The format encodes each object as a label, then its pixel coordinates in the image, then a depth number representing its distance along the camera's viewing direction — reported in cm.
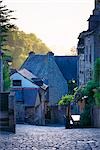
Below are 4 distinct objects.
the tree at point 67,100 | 4123
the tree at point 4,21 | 3350
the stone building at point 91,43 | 3625
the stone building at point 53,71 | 5688
